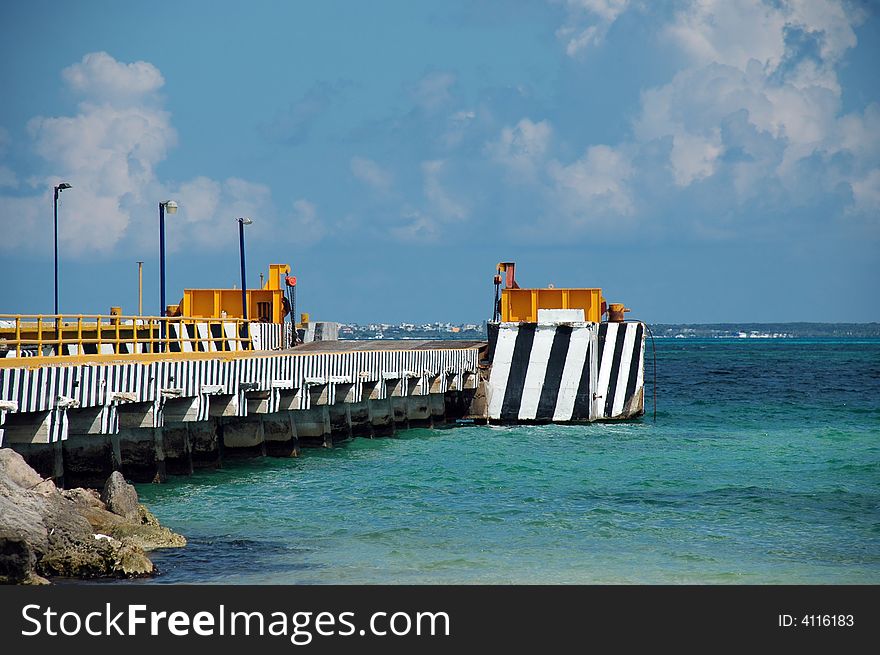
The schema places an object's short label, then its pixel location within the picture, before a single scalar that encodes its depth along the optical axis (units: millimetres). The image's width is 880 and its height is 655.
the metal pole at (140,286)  47859
